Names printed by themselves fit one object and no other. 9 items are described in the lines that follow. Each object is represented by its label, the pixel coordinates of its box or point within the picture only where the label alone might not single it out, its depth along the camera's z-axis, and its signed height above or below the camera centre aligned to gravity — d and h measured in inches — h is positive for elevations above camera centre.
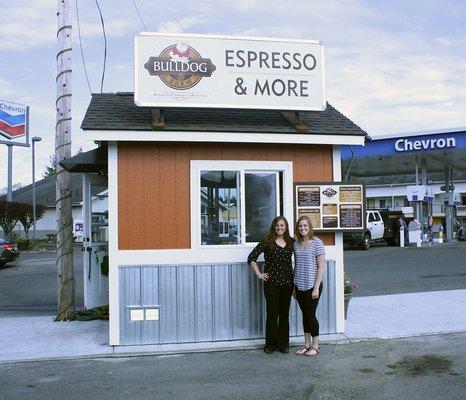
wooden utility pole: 349.7 +50.1
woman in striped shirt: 259.6 -26.0
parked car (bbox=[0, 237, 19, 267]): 725.9 -32.4
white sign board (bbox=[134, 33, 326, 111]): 281.6 +78.1
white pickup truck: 910.1 -14.8
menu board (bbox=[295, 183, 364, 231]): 295.3 +8.5
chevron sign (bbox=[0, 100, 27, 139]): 1354.6 +260.0
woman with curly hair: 264.4 -28.4
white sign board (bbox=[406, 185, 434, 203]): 970.1 +46.2
